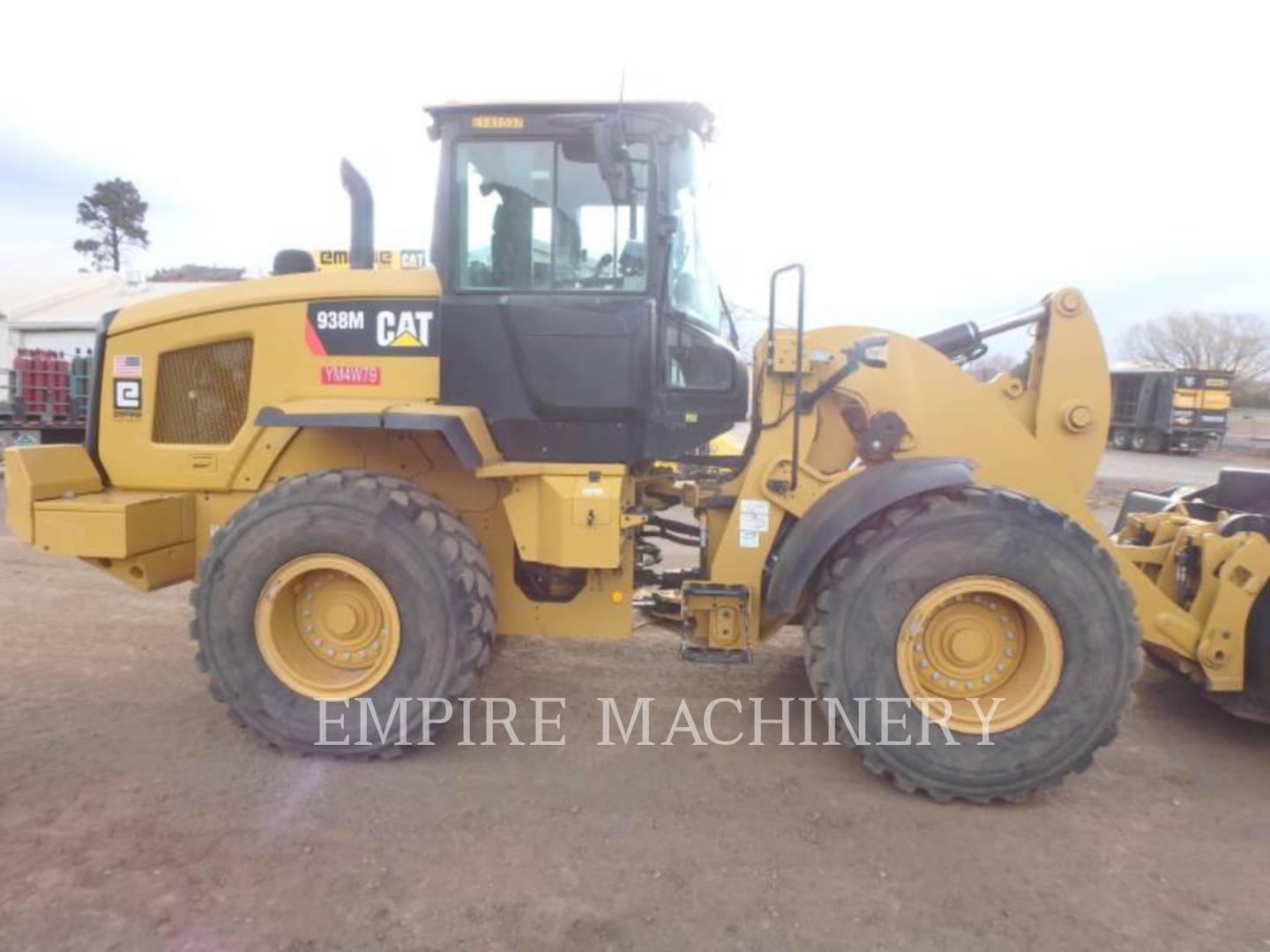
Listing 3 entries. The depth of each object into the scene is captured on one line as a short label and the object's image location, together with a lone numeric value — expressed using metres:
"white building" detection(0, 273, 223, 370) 24.44
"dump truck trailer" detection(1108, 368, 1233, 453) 26.64
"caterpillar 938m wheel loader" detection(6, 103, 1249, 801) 3.48
